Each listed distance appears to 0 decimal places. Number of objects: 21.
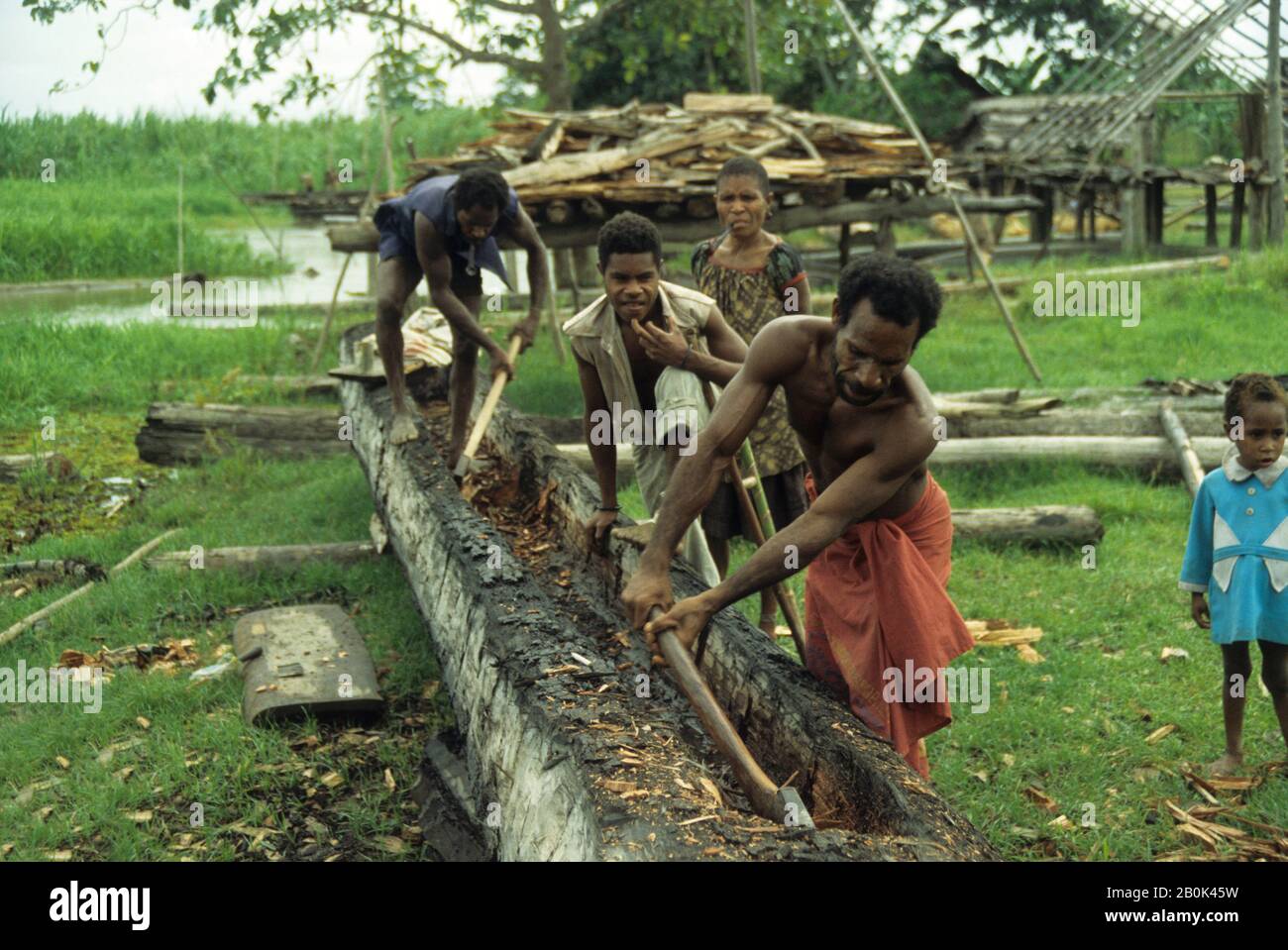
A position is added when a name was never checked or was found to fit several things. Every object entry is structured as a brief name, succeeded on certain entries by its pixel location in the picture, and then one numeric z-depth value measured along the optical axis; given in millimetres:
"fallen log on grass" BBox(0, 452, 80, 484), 8219
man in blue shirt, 6133
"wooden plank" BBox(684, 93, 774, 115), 11703
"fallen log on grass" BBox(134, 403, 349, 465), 8766
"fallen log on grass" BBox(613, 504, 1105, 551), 6652
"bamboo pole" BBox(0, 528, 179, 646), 5979
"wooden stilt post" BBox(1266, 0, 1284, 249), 13867
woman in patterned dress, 5410
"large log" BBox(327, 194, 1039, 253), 10000
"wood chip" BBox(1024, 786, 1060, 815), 4414
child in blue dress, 4328
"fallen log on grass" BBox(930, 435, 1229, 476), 7613
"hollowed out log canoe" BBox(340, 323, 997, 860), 3053
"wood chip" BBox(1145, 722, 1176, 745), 4848
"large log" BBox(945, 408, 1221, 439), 7914
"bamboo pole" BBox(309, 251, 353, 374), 10898
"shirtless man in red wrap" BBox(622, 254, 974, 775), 3369
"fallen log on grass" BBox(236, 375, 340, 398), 10188
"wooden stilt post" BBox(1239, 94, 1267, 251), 15602
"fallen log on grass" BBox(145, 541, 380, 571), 6777
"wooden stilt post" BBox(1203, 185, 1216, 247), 16941
